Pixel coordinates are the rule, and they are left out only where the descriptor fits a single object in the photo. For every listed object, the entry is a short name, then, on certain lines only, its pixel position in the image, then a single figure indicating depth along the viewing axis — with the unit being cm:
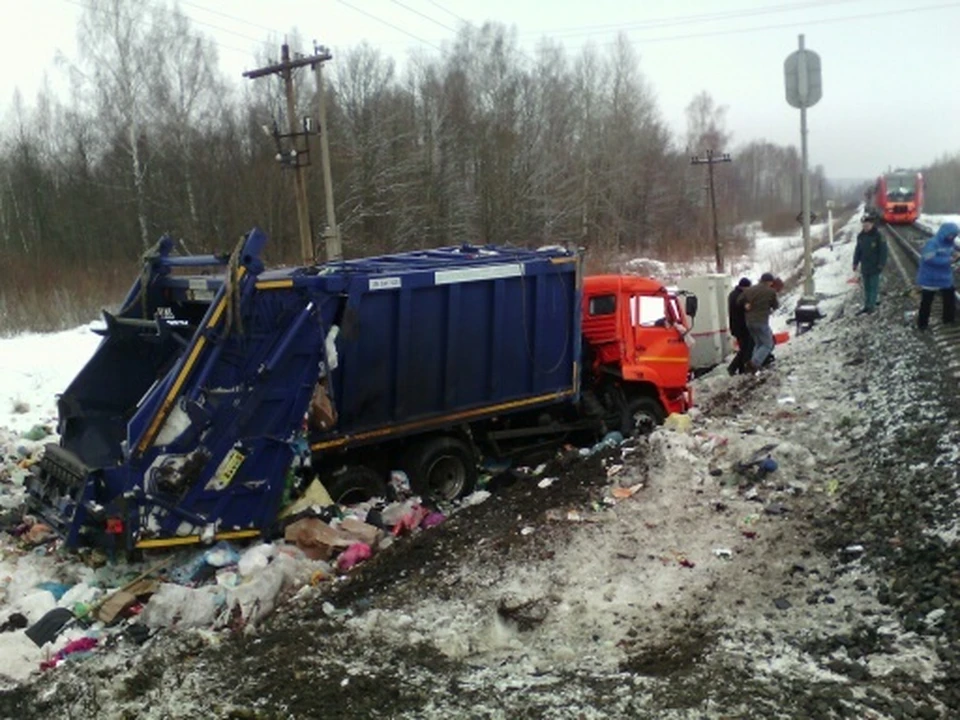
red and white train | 4156
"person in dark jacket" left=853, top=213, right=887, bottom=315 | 1423
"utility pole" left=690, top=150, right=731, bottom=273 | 3550
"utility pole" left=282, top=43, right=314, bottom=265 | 2158
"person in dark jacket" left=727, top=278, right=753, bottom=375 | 1332
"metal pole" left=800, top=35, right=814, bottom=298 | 1667
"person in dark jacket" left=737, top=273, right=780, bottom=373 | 1257
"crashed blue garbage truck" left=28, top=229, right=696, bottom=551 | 623
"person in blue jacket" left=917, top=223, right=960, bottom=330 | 1166
